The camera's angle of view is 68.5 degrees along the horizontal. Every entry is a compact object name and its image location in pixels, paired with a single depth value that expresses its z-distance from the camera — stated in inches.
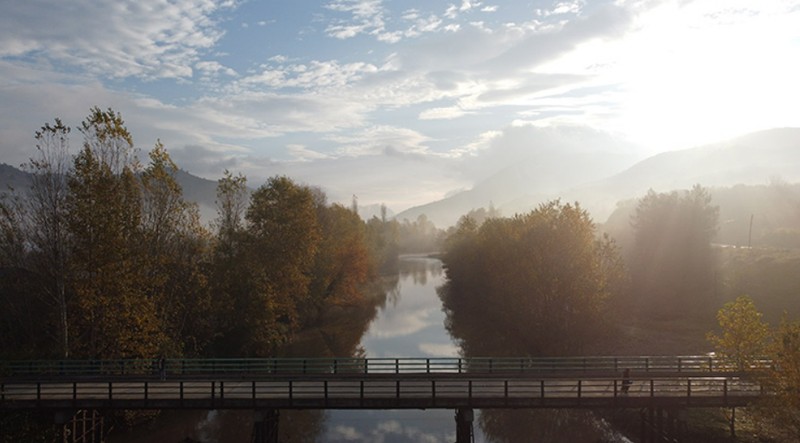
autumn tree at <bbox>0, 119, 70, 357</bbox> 1380.4
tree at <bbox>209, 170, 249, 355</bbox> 1962.4
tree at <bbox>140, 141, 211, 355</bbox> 1572.7
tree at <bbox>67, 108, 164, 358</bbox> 1374.3
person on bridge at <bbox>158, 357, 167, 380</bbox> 1266.9
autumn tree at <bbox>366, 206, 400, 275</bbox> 4986.2
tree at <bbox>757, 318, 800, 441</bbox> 975.0
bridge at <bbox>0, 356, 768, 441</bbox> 1130.0
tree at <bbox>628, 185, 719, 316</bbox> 2967.5
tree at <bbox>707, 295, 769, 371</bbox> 1263.5
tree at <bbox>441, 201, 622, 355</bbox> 2134.6
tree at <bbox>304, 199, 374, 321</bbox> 2812.5
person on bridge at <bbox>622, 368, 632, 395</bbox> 1174.8
